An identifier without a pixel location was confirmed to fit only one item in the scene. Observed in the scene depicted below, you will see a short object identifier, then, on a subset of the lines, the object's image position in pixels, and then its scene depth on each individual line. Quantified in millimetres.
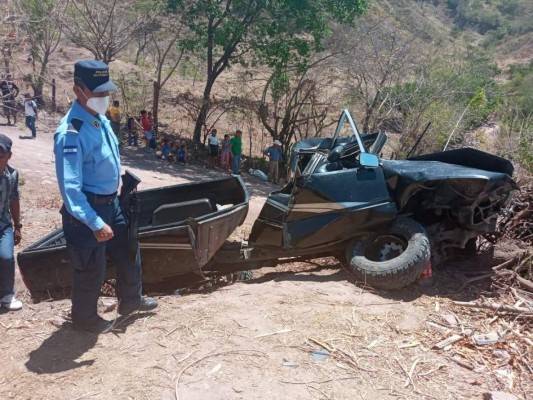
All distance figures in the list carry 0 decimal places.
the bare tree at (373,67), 14727
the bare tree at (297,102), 14781
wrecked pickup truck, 4820
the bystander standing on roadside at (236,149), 14496
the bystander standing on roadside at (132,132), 16094
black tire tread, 4715
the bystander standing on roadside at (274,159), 14039
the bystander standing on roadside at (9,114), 15264
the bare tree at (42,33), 16581
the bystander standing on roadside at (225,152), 14794
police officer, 3398
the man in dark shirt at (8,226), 4168
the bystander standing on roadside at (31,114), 13758
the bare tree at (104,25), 15969
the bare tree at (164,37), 16250
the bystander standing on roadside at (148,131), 15940
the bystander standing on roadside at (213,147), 15328
